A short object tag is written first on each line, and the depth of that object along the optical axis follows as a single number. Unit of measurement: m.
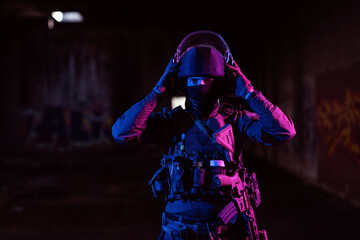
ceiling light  18.88
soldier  2.61
